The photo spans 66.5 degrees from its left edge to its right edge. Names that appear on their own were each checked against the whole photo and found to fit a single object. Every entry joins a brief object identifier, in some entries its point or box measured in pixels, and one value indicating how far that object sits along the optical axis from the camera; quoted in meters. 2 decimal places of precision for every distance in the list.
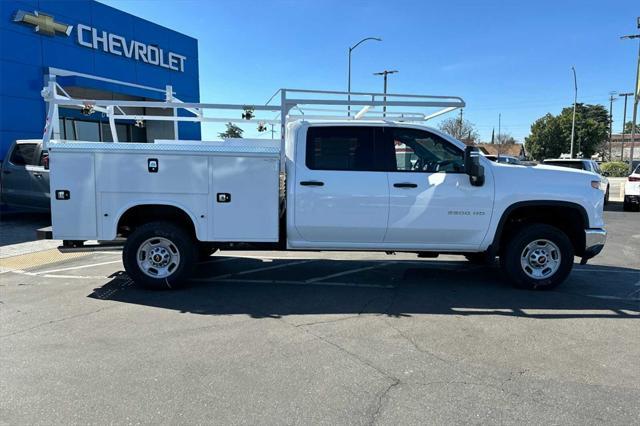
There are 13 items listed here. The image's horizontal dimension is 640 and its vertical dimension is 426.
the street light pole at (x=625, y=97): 66.99
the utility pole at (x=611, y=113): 89.19
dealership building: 14.78
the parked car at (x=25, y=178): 11.16
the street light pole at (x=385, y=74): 37.34
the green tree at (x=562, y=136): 74.56
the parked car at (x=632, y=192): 15.63
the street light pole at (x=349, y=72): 26.95
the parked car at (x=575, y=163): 15.61
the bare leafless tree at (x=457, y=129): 63.13
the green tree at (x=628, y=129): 144.27
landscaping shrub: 52.41
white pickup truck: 5.89
